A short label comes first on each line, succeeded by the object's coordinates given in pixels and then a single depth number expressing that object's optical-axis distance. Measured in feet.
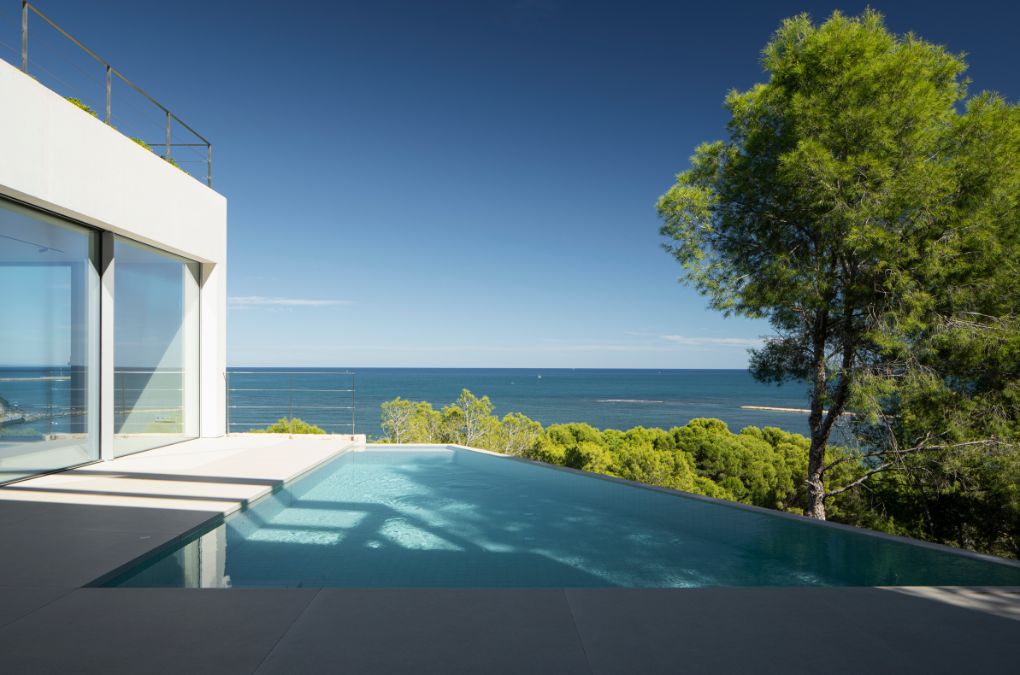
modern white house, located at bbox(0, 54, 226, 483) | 15.74
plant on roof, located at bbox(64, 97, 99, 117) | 18.78
